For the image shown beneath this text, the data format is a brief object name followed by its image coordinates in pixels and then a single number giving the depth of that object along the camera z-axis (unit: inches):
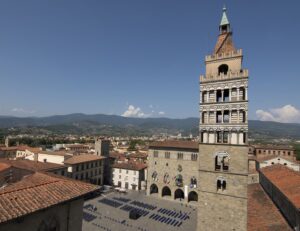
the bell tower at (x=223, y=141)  846.5
